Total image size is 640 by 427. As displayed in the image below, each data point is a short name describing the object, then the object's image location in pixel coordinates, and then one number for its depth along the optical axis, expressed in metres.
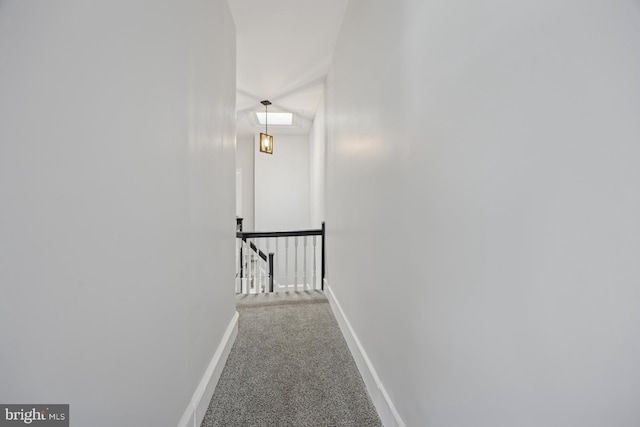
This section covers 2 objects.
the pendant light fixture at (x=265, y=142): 4.48
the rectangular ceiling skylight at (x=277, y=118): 5.32
